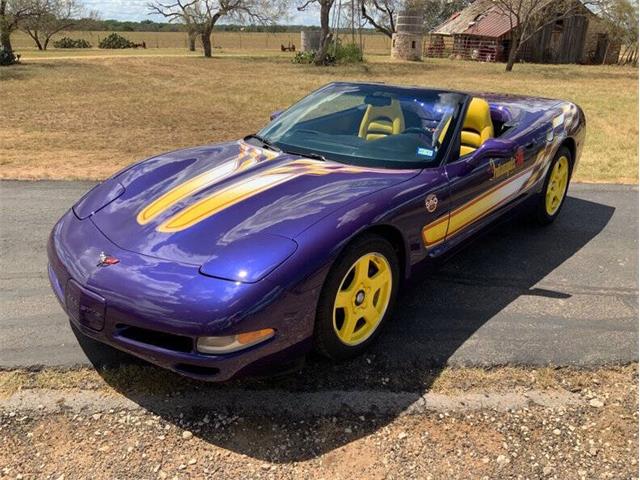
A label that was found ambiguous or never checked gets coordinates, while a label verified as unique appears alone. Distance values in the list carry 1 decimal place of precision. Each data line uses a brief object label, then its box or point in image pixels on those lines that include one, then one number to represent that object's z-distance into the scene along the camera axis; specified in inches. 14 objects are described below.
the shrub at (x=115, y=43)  2256.4
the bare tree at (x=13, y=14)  1031.6
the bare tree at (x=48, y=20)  1241.3
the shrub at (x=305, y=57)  1246.9
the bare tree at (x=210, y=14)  1537.9
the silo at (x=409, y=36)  1519.4
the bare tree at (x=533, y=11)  1167.0
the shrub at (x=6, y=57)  939.3
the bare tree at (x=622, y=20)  1341.7
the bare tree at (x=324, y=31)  1189.1
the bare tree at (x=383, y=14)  1815.9
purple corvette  93.2
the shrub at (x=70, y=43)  2204.7
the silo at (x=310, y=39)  1529.8
